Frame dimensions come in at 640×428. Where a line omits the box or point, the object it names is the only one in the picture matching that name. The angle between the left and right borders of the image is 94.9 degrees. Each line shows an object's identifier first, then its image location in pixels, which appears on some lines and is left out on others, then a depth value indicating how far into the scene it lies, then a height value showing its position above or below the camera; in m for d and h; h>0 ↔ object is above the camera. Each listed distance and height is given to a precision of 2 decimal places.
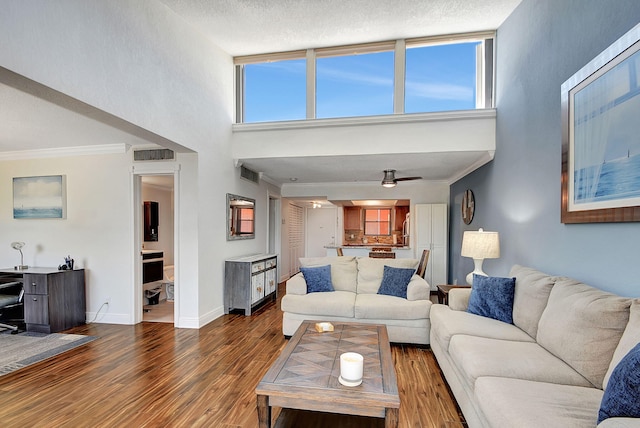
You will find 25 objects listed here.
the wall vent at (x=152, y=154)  3.91 +0.75
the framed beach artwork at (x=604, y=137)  1.74 +0.49
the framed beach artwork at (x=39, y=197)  4.16 +0.20
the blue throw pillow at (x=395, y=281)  3.62 -0.89
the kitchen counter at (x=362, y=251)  6.38 -0.89
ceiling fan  5.10 +0.53
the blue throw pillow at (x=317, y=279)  3.76 -0.88
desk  3.54 -1.08
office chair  3.49 -1.13
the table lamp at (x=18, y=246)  3.88 -0.48
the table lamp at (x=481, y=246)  3.26 -0.40
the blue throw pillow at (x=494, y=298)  2.54 -0.79
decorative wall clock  4.76 +0.07
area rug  2.79 -1.45
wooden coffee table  1.54 -0.99
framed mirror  4.54 -0.11
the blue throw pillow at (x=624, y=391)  1.08 -0.69
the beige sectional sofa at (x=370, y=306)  3.23 -1.08
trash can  4.96 -1.45
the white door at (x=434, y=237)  6.07 -0.55
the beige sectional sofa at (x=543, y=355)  1.35 -0.90
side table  3.59 -1.03
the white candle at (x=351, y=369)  1.61 -0.88
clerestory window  4.08 +1.93
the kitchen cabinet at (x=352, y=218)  8.94 -0.23
